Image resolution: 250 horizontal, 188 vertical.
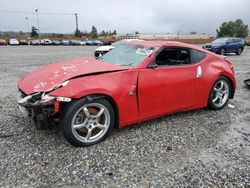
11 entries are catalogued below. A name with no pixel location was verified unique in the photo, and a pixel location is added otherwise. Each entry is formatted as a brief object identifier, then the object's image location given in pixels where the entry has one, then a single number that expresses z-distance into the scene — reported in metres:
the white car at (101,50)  11.97
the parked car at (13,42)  40.36
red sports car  2.91
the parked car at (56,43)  44.70
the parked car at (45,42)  43.58
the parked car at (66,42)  45.50
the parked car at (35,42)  42.94
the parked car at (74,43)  46.03
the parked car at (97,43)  45.96
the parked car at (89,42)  46.34
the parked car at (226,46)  17.62
